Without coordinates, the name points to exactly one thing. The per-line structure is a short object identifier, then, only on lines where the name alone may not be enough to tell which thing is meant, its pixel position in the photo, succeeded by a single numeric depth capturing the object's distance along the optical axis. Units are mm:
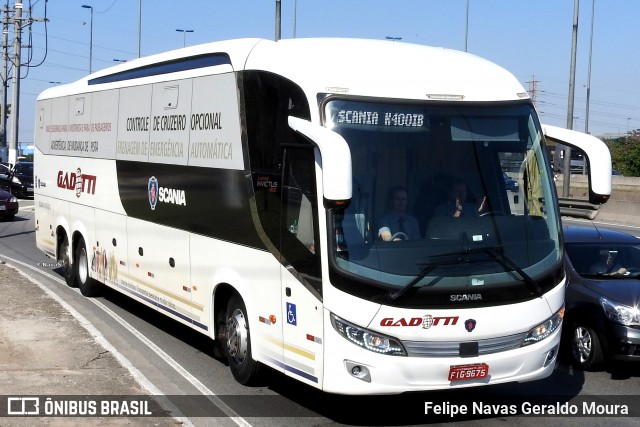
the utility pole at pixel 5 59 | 58094
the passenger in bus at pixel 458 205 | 7746
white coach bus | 7438
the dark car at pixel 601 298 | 9812
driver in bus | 7520
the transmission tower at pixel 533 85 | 101638
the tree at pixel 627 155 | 66188
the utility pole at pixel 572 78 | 33094
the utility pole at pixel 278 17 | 29969
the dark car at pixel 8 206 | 31359
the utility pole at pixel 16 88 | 53531
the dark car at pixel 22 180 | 44406
